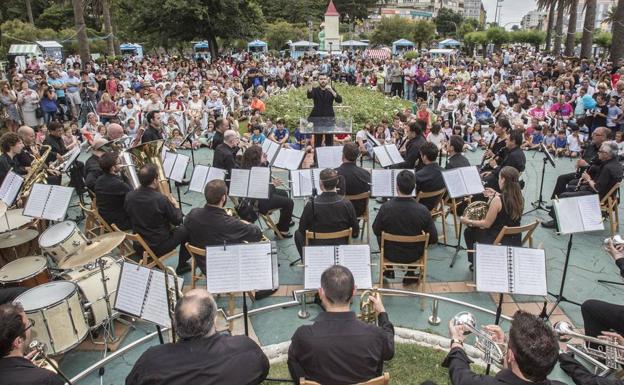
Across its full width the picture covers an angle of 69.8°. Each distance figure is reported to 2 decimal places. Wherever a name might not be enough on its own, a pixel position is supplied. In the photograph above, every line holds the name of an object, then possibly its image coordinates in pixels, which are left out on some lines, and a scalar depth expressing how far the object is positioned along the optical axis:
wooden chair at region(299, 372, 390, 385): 2.93
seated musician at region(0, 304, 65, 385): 2.95
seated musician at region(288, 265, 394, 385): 3.04
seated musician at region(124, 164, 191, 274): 5.84
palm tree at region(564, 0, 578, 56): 30.52
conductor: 11.30
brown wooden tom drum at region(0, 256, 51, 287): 4.97
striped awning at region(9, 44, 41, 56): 28.44
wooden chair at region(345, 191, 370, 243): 7.01
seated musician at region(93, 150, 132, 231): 6.41
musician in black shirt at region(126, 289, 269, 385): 2.80
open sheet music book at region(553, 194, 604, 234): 5.19
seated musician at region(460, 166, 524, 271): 5.62
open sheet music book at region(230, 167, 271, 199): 6.50
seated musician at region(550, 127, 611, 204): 7.91
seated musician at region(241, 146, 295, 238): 7.21
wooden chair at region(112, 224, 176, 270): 5.50
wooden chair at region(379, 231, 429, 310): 5.40
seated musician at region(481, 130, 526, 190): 7.58
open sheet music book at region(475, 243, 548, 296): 4.07
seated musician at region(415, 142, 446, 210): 6.93
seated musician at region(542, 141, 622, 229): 7.12
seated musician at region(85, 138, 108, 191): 7.51
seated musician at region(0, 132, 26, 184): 7.62
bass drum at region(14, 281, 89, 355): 4.29
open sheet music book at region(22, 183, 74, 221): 6.01
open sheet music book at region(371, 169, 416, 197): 6.63
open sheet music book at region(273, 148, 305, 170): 8.08
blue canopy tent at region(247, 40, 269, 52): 40.86
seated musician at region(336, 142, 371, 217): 6.98
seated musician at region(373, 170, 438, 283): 5.46
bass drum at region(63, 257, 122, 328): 4.84
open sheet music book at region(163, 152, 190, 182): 7.91
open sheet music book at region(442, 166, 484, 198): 6.48
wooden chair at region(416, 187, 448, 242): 6.96
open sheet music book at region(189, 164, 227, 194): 7.29
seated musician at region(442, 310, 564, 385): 2.62
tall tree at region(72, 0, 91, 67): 20.92
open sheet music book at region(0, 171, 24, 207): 6.52
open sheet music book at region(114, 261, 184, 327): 3.79
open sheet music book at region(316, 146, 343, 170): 8.11
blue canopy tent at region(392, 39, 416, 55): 46.81
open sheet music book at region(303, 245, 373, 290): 4.36
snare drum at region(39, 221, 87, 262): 5.46
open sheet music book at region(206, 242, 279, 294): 4.08
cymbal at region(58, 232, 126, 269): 4.68
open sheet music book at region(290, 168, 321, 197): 6.70
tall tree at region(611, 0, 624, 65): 20.41
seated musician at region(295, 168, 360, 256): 5.67
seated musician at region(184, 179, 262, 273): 5.33
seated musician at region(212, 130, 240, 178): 8.30
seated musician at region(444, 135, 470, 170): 7.29
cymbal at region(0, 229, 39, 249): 5.81
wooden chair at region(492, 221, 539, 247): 5.55
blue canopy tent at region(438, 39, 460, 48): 47.00
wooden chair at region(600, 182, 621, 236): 7.14
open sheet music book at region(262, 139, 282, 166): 8.30
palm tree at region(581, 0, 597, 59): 24.91
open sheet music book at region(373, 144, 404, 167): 8.18
